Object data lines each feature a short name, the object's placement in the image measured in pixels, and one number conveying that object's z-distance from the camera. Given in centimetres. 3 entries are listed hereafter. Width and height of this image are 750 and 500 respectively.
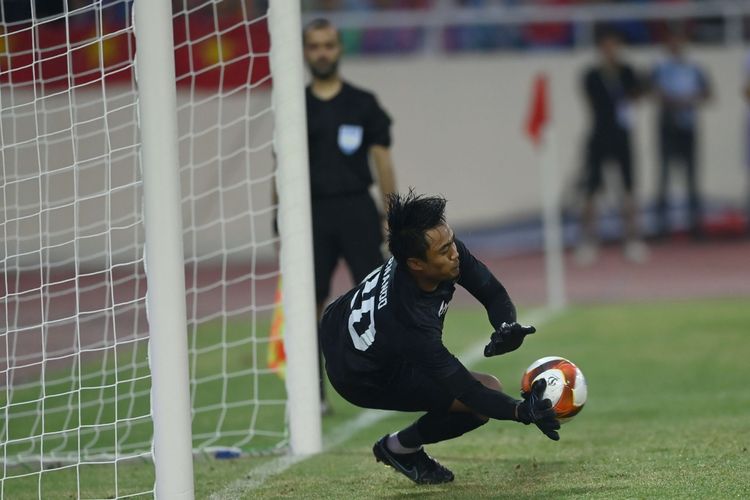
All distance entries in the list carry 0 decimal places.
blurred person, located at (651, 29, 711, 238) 4044
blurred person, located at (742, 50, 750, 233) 4275
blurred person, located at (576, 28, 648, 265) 3869
